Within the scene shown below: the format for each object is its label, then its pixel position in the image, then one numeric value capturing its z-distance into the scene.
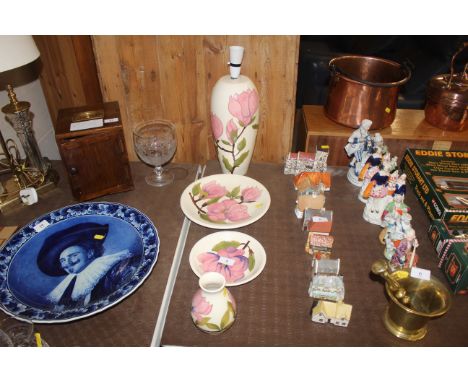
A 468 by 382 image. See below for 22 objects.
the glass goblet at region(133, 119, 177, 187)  1.29
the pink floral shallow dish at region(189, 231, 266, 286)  1.00
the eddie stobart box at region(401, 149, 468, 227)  1.10
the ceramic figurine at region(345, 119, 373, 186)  1.26
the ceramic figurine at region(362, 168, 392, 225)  1.12
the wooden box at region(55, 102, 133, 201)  1.12
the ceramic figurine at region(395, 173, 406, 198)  1.10
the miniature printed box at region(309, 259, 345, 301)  0.90
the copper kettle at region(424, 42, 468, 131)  1.33
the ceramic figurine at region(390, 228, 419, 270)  0.96
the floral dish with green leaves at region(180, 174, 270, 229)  1.15
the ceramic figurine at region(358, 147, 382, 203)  1.20
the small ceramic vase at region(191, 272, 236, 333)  0.83
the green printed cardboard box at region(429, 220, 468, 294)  0.94
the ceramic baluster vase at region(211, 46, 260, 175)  1.19
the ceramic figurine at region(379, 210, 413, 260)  0.97
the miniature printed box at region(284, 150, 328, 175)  1.30
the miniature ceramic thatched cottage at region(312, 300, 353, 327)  0.88
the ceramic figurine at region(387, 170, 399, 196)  1.11
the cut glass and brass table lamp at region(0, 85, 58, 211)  1.18
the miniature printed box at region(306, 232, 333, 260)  1.04
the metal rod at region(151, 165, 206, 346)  0.88
